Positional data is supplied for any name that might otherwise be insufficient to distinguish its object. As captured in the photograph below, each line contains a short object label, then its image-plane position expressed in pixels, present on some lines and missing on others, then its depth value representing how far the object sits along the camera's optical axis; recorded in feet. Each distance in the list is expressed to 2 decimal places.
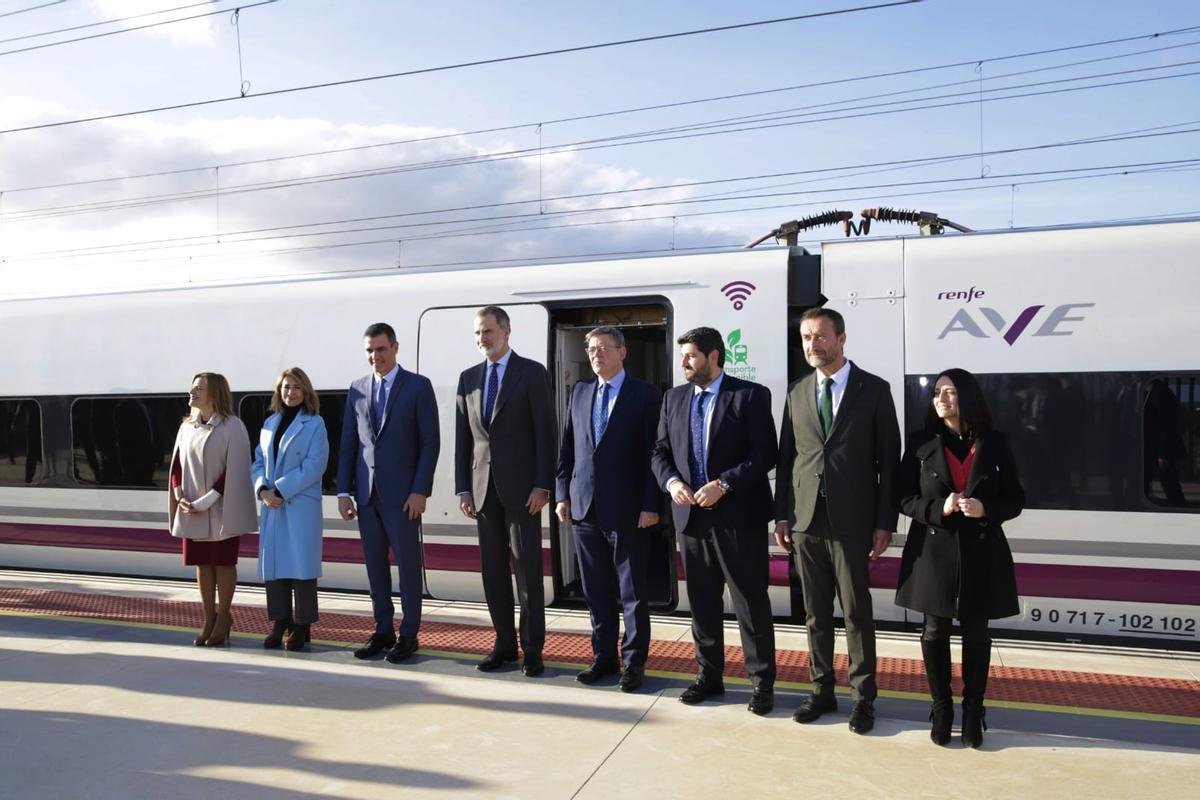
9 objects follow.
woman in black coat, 13.16
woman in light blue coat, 18.74
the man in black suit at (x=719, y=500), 15.05
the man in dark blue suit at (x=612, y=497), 16.33
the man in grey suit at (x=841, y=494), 14.25
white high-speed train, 17.61
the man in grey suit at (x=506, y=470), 17.26
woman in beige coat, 19.15
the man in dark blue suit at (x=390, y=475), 18.33
